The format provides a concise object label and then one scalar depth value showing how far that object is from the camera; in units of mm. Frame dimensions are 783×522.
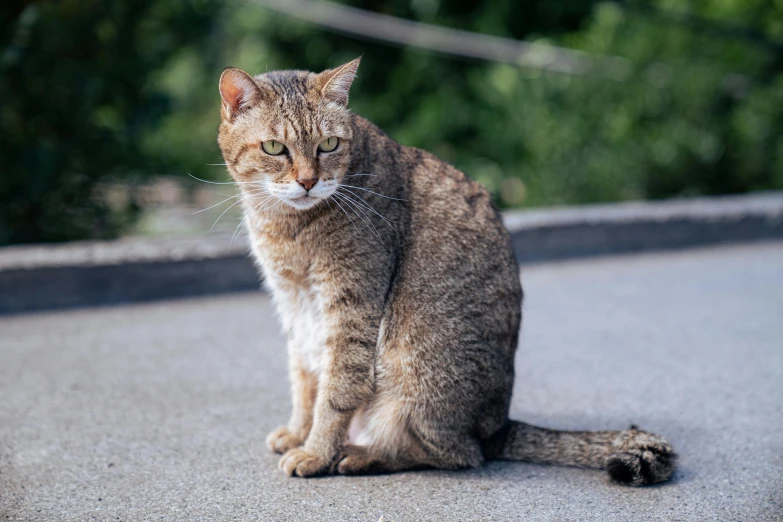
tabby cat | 2711
